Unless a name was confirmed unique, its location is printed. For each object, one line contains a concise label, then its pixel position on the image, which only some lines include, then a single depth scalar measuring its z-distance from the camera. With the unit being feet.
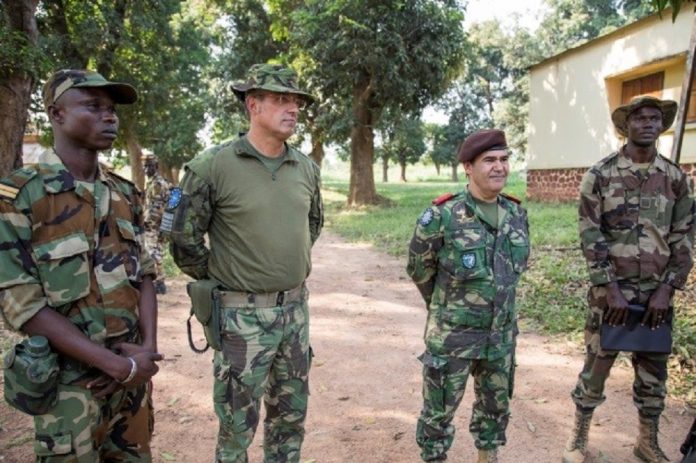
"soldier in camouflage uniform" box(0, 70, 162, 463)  5.96
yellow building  38.01
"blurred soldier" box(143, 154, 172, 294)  24.49
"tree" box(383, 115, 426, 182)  113.70
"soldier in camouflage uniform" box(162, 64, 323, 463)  8.23
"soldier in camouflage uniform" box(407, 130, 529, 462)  8.92
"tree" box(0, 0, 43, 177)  18.66
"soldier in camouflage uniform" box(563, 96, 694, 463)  9.69
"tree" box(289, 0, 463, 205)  48.88
